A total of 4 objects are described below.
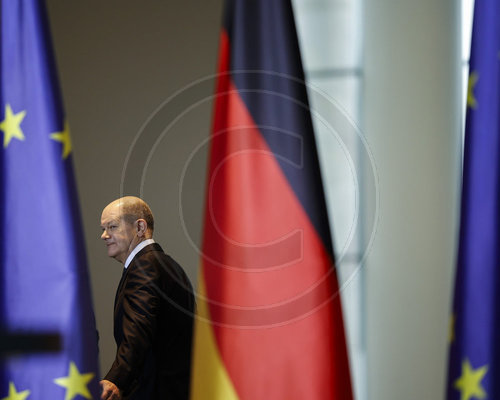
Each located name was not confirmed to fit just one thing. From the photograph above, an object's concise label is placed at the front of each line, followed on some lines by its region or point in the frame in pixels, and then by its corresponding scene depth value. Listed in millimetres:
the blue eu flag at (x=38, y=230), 10078
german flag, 10301
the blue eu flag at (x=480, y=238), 10157
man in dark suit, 10753
